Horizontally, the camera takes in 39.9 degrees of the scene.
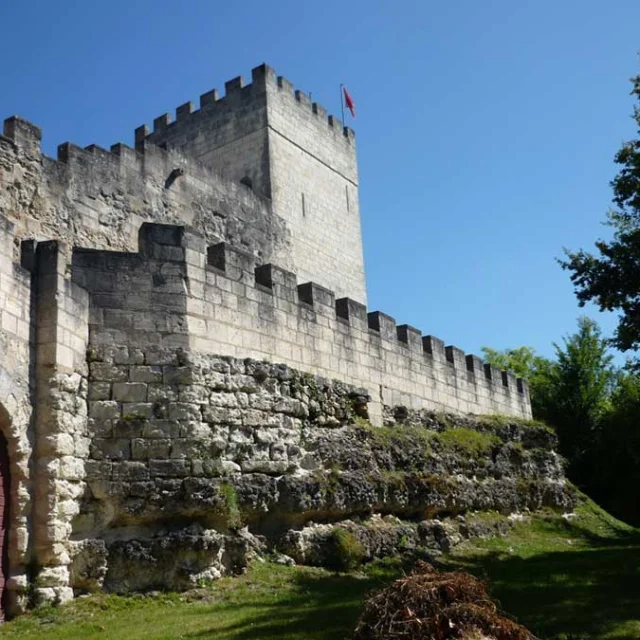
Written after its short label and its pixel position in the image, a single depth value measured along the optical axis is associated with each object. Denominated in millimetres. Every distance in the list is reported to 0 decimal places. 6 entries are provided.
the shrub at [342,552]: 11359
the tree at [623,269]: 15352
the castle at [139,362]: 9242
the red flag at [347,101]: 27125
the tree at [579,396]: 26625
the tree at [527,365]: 29250
